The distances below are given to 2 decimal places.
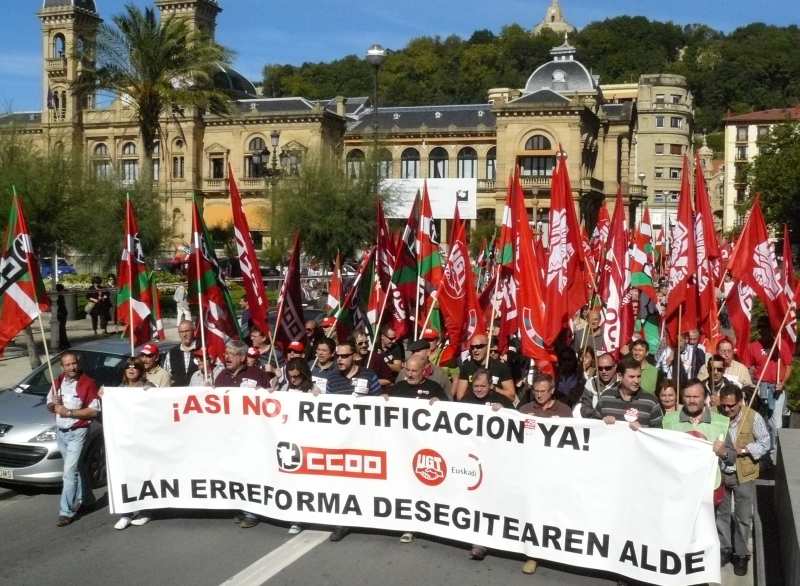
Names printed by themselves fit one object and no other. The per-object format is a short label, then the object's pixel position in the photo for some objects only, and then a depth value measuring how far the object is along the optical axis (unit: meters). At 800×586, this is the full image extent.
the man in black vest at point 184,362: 11.55
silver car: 9.74
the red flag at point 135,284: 11.59
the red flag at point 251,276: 10.89
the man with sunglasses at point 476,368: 10.38
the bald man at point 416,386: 8.74
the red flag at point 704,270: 11.73
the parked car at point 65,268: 49.50
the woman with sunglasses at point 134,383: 8.84
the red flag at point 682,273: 10.85
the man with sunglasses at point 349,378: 9.14
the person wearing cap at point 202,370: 10.35
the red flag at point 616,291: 12.07
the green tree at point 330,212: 36.78
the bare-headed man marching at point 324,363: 9.41
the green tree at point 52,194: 22.34
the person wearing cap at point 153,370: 10.19
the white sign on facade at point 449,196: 53.58
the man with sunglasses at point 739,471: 7.73
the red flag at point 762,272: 11.35
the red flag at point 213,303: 11.00
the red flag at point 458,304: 13.59
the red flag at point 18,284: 10.34
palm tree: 28.42
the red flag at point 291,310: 11.73
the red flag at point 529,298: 9.84
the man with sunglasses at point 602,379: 9.71
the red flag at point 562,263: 9.77
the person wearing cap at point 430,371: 10.61
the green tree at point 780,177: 49.78
